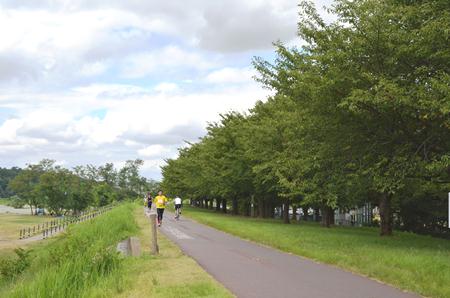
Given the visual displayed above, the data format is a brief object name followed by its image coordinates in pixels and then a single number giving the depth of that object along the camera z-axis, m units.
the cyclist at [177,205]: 36.39
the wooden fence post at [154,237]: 14.66
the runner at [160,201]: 25.89
